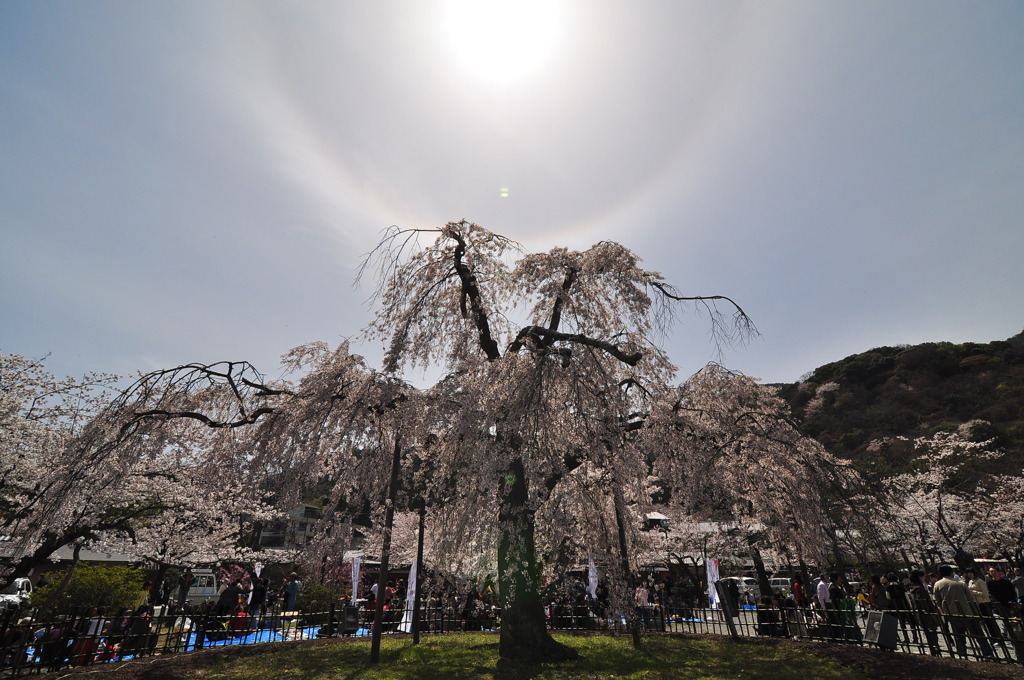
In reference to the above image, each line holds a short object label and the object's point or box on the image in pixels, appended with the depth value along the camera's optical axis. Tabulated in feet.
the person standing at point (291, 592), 64.61
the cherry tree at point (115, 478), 29.39
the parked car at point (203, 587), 92.48
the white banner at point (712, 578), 67.33
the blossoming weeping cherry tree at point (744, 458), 37.50
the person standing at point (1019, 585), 55.61
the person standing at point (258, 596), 58.49
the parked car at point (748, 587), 92.50
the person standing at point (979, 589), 36.56
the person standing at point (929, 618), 34.78
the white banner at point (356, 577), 76.55
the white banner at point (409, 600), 61.16
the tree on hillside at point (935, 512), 99.40
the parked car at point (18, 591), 70.94
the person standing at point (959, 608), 32.32
